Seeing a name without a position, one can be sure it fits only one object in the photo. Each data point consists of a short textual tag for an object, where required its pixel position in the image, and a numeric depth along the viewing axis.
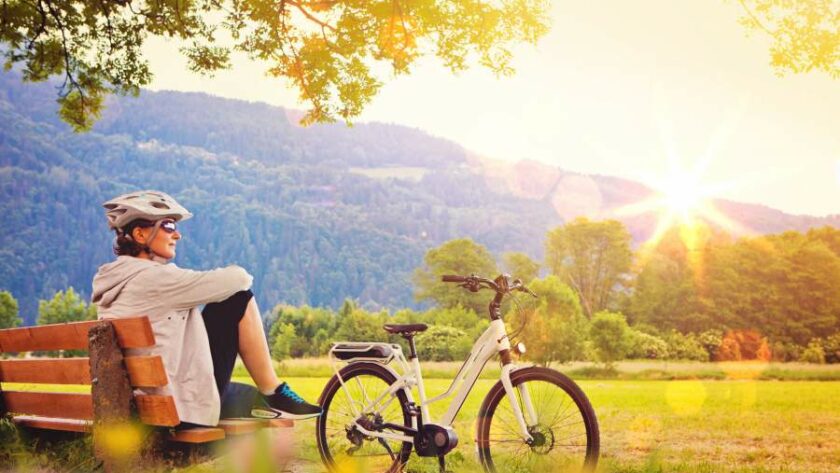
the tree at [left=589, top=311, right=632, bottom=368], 30.62
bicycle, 4.55
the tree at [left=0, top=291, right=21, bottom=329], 58.59
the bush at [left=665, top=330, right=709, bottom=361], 35.28
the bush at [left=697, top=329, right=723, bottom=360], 37.91
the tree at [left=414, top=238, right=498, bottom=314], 42.33
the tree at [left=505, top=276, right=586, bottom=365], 30.64
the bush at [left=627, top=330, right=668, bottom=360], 33.01
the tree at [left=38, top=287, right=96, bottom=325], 61.09
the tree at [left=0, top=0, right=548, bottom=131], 10.88
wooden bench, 4.06
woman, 4.15
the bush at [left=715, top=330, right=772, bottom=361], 37.53
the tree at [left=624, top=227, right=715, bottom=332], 42.97
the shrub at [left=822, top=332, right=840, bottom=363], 36.50
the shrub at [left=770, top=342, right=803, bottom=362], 37.12
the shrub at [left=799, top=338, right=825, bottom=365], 35.16
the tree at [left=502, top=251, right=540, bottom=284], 46.31
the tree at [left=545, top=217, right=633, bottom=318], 47.88
